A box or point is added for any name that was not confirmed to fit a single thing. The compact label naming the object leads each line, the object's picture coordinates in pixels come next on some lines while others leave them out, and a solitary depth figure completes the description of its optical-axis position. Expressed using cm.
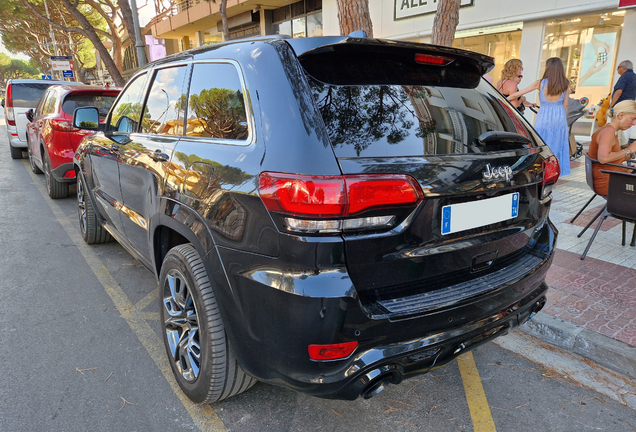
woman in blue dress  625
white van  1071
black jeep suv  172
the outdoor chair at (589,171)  457
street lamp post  1400
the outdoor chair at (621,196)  390
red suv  654
